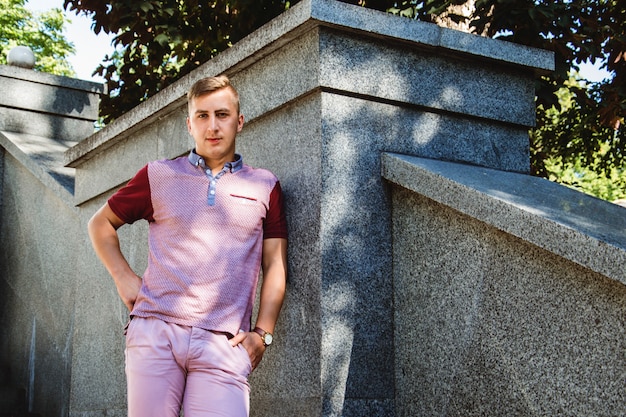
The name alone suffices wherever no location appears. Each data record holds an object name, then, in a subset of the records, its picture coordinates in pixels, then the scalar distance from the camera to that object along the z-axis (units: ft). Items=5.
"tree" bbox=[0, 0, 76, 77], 92.63
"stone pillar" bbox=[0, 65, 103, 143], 27.27
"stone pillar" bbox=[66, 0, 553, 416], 11.10
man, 9.77
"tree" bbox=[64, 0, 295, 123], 23.77
